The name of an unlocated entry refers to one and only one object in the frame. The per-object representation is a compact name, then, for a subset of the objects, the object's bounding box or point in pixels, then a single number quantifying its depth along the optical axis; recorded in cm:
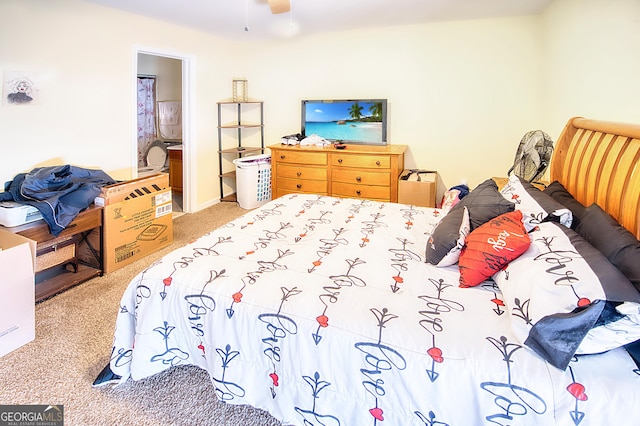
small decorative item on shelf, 517
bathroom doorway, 558
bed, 109
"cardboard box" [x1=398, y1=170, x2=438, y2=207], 393
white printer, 237
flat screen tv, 454
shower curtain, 580
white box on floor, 199
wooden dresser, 414
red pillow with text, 152
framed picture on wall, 273
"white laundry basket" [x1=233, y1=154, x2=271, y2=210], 477
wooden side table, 254
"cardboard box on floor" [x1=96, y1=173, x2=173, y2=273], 296
